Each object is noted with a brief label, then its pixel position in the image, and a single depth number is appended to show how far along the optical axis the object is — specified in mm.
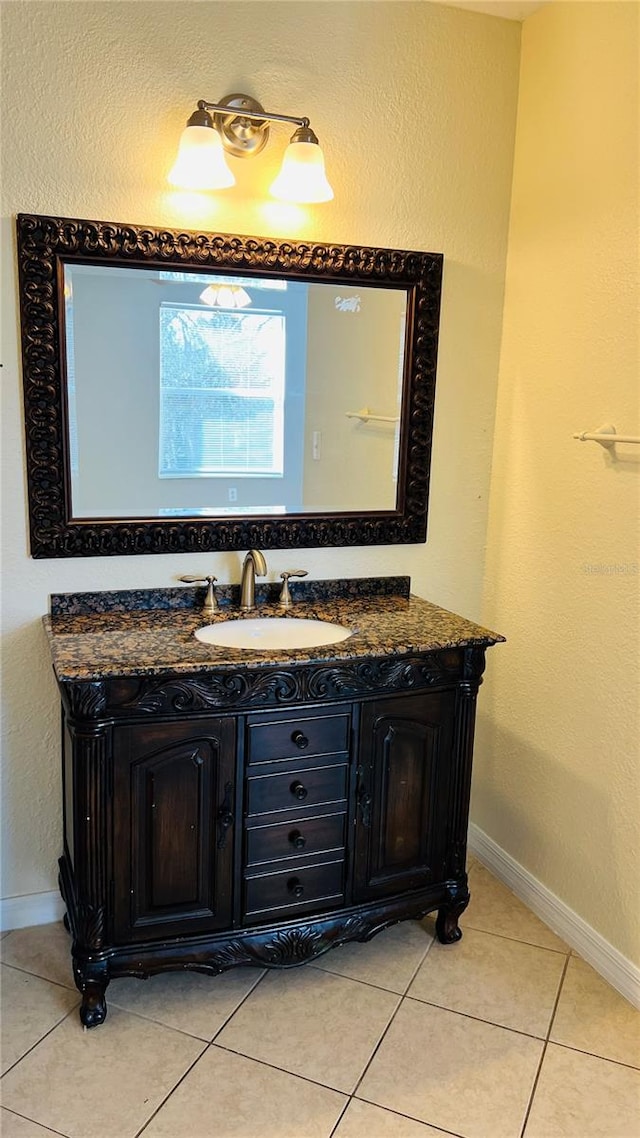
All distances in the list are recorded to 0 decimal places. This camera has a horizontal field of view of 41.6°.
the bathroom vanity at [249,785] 1824
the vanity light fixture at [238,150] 1947
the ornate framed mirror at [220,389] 2025
